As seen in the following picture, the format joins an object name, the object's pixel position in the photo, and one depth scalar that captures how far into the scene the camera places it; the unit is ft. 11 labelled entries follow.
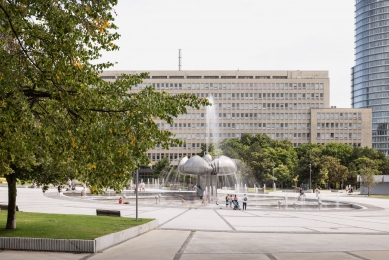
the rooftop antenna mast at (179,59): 602.73
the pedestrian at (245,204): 133.16
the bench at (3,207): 100.88
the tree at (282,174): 386.32
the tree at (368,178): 261.03
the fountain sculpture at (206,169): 170.81
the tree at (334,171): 362.33
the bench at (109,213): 94.89
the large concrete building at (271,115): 532.73
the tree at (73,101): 40.83
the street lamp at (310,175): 353.74
